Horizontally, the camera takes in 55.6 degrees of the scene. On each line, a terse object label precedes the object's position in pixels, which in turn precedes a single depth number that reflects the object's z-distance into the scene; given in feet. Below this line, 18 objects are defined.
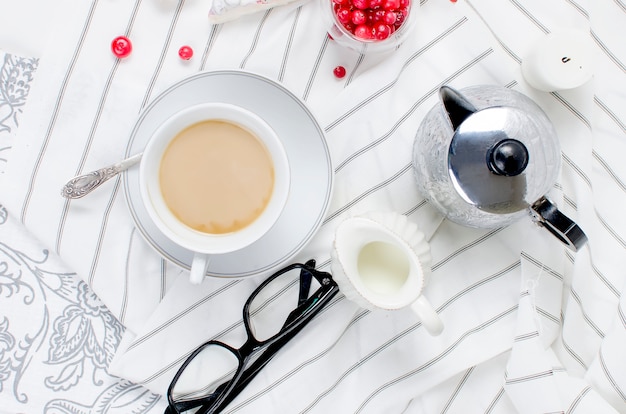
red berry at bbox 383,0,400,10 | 2.84
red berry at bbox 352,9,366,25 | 2.85
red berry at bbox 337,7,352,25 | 2.86
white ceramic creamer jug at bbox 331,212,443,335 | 2.56
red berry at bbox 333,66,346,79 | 3.00
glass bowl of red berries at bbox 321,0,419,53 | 2.86
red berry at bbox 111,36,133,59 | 2.93
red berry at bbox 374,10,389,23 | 2.86
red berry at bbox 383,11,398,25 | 2.84
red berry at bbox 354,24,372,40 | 2.87
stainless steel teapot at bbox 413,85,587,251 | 2.38
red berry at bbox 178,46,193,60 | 2.96
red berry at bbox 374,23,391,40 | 2.86
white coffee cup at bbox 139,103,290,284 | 2.49
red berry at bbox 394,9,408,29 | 2.88
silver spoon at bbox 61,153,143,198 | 2.74
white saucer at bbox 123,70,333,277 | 2.80
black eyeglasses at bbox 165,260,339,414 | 2.91
